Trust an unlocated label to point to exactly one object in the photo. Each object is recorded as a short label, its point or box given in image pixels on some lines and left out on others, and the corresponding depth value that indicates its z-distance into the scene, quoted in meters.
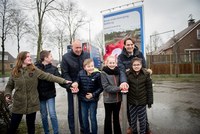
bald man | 2.88
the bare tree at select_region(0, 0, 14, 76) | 20.32
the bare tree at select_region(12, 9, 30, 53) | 20.55
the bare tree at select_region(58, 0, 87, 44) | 22.23
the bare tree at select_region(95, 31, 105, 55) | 42.28
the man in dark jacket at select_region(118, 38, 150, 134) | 2.83
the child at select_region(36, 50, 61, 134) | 2.74
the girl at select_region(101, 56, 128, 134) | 2.55
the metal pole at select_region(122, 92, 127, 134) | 2.06
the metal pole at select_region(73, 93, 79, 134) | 2.17
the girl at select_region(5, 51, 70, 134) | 2.44
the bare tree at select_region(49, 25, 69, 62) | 24.19
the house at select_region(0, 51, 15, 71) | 48.96
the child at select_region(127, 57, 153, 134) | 2.59
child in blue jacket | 2.63
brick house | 21.89
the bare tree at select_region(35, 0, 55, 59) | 14.04
